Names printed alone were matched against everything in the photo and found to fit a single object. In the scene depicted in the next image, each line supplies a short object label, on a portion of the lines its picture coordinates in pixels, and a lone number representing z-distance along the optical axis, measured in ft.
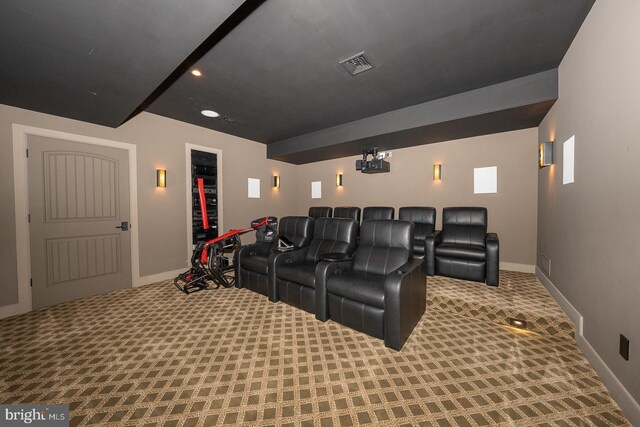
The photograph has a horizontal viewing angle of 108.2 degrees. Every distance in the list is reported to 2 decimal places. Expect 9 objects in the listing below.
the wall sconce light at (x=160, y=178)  13.93
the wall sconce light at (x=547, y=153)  9.91
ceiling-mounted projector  16.62
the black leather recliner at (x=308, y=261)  9.53
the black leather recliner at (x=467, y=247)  10.94
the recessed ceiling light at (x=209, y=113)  13.23
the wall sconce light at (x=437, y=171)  16.65
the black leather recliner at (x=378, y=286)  7.08
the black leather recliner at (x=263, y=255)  11.42
